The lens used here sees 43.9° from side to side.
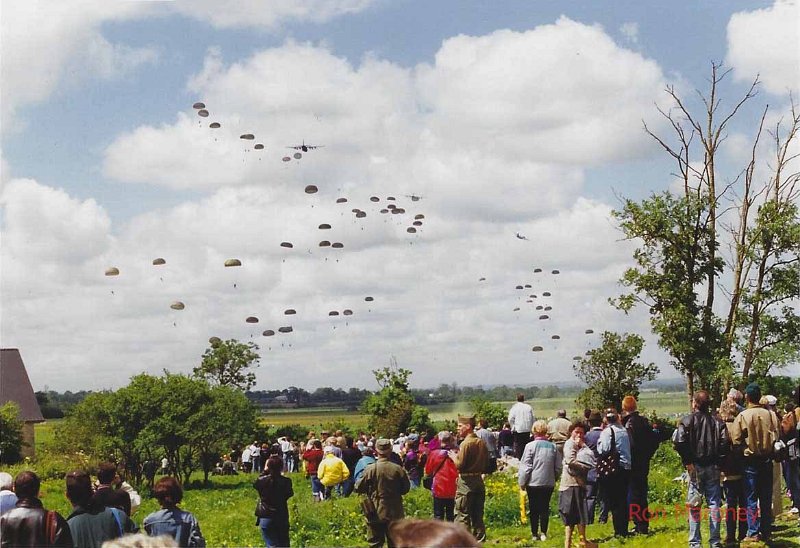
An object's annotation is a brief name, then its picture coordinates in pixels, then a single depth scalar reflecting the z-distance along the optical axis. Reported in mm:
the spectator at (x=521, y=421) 25219
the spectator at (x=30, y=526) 9672
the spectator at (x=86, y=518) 10117
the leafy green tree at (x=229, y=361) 86875
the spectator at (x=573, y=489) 15453
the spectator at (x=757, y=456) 14422
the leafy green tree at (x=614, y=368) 71438
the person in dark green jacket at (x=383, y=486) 14750
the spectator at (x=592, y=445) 18234
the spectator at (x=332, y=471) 21562
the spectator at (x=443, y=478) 16719
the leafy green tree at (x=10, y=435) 61906
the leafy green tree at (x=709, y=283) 38906
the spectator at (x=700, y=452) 14203
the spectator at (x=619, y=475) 16781
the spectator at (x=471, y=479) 16109
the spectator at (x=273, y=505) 14164
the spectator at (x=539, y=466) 16109
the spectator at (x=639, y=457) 16797
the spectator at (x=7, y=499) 10984
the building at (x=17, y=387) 91125
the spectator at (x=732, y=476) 14672
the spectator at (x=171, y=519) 9938
